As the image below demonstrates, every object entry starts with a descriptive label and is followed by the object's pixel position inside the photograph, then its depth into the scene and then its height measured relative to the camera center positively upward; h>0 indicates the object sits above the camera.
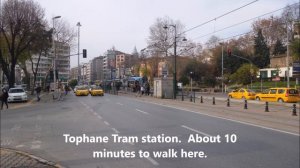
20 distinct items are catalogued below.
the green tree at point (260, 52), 56.99 +7.13
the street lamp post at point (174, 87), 29.11 -0.38
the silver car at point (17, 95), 25.68 -1.12
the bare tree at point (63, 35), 41.01 +7.86
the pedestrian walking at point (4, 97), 20.81 -1.06
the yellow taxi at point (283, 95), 24.46 -1.10
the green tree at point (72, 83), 74.17 +0.21
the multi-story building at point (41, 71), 60.98 +3.82
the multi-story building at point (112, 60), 63.83 +6.56
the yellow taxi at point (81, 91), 35.09 -0.99
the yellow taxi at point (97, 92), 34.83 -1.12
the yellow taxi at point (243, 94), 30.09 -1.25
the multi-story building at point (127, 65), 79.27 +6.06
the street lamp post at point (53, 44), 33.41 +5.27
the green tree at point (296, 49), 32.12 +4.32
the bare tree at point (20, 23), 27.82 +6.64
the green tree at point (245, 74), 48.47 +1.84
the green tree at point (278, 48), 57.41 +7.77
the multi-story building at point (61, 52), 41.75 +5.46
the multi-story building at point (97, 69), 100.52 +6.43
